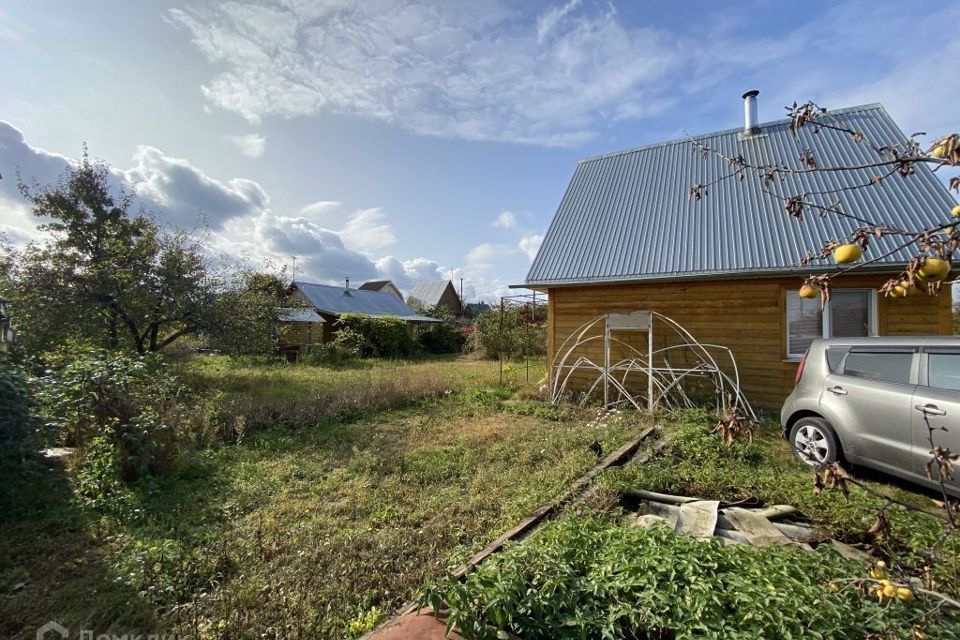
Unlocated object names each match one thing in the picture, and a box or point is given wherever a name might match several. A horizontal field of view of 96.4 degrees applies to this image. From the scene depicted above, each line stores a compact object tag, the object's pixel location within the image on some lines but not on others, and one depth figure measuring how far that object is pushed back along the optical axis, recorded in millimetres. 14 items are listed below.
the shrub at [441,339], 23281
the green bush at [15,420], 4035
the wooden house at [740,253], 7613
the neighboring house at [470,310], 46888
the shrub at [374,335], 18984
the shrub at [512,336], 17391
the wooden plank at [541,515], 2836
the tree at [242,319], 11836
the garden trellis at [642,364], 7977
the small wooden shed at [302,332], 17953
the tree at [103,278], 9828
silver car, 4094
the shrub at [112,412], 4723
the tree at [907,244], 1291
